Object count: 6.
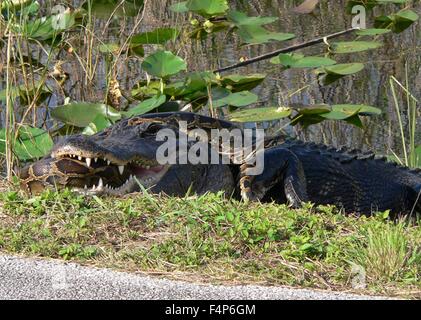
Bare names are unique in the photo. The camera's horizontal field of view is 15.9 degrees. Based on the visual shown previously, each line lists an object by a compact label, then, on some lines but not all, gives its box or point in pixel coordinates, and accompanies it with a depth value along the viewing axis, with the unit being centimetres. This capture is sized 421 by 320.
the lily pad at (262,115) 1373
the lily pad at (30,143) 1199
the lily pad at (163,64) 1380
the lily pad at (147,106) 1267
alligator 958
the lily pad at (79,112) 1319
